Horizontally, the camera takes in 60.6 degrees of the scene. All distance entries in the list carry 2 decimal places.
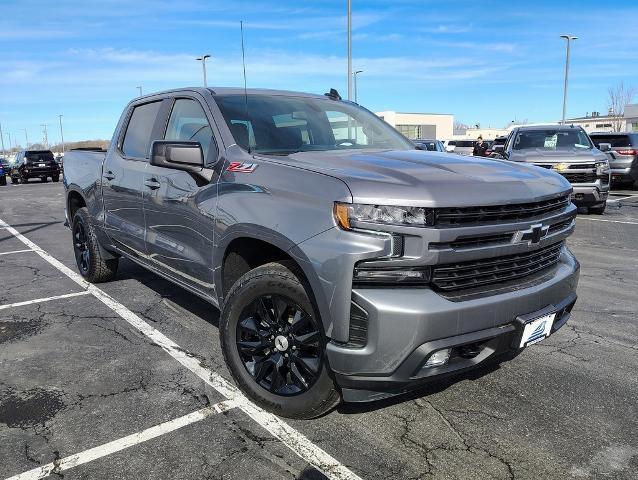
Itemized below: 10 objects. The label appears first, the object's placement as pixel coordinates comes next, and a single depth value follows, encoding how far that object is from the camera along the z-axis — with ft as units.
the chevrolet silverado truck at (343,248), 8.03
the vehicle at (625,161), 53.06
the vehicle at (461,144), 125.39
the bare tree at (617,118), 198.81
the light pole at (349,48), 57.52
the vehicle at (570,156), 34.09
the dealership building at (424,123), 231.09
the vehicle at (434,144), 55.95
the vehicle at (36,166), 95.81
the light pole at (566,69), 113.80
